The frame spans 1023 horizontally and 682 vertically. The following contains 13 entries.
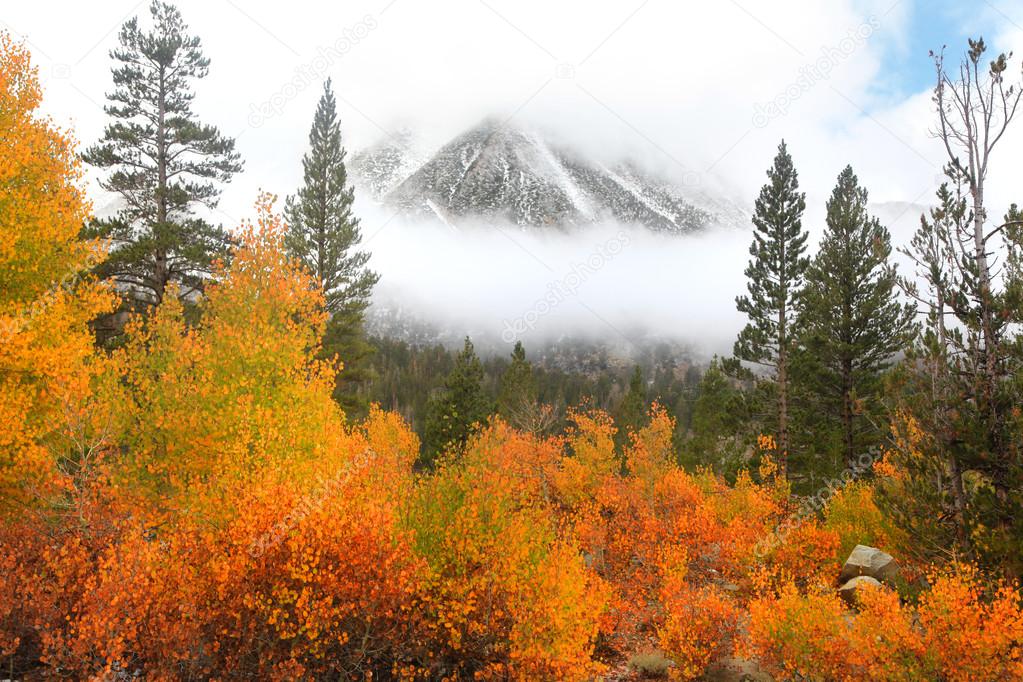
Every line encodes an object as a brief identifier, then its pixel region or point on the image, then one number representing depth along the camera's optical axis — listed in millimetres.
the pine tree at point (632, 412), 57791
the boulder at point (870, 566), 18844
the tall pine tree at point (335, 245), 36562
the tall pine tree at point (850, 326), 30444
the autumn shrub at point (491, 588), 11820
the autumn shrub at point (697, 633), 14508
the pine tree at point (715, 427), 35062
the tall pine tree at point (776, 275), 34438
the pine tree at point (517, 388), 55281
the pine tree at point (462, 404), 42812
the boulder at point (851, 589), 17281
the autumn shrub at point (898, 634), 10797
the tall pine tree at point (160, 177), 24344
